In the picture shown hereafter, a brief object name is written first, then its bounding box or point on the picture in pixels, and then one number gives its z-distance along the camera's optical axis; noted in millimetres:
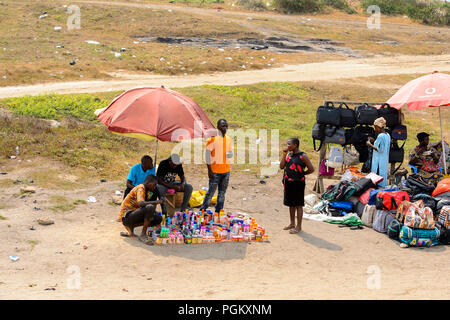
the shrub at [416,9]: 44000
